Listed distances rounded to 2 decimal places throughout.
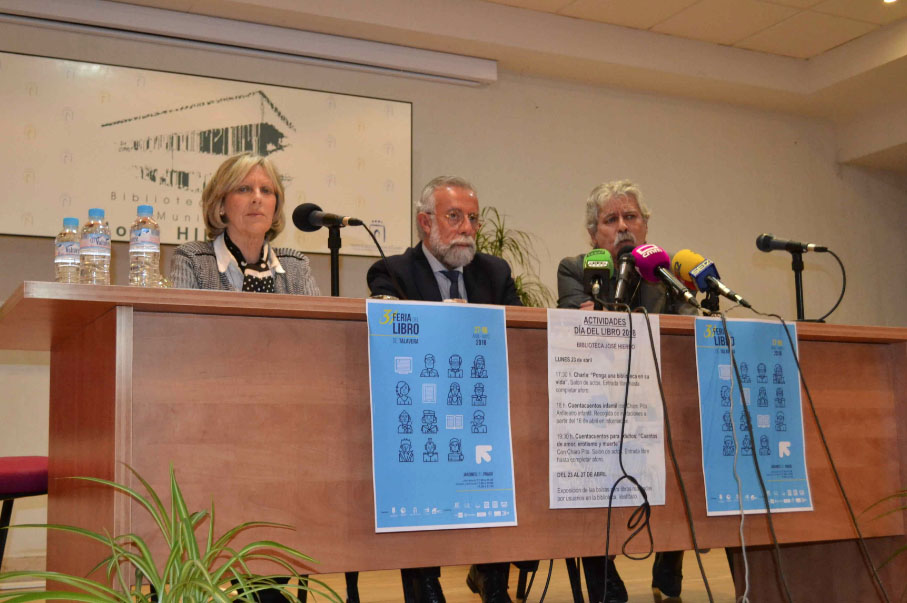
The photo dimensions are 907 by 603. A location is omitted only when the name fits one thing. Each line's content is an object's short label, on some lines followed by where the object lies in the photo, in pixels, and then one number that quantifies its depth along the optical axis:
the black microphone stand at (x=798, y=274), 1.95
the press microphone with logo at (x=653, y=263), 1.71
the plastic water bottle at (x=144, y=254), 1.58
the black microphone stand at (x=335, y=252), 1.80
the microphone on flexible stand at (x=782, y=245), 1.99
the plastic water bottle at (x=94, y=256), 1.50
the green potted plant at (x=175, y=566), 0.96
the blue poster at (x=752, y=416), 1.68
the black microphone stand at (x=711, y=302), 1.71
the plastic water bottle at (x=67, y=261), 1.50
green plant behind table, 4.67
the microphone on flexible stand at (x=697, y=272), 1.67
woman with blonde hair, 2.34
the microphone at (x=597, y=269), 1.81
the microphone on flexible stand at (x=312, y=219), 1.88
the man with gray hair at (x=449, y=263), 2.61
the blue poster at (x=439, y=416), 1.41
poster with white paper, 1.56
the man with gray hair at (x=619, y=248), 2.65
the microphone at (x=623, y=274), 1.72
